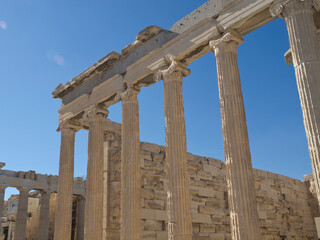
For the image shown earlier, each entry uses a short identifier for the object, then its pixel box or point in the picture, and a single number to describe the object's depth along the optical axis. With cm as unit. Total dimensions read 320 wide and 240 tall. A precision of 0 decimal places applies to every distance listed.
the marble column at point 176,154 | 1279
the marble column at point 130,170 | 1445
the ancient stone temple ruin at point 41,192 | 2952
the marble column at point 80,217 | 3006
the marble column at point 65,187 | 1783
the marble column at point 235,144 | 1101
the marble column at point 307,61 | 1003
